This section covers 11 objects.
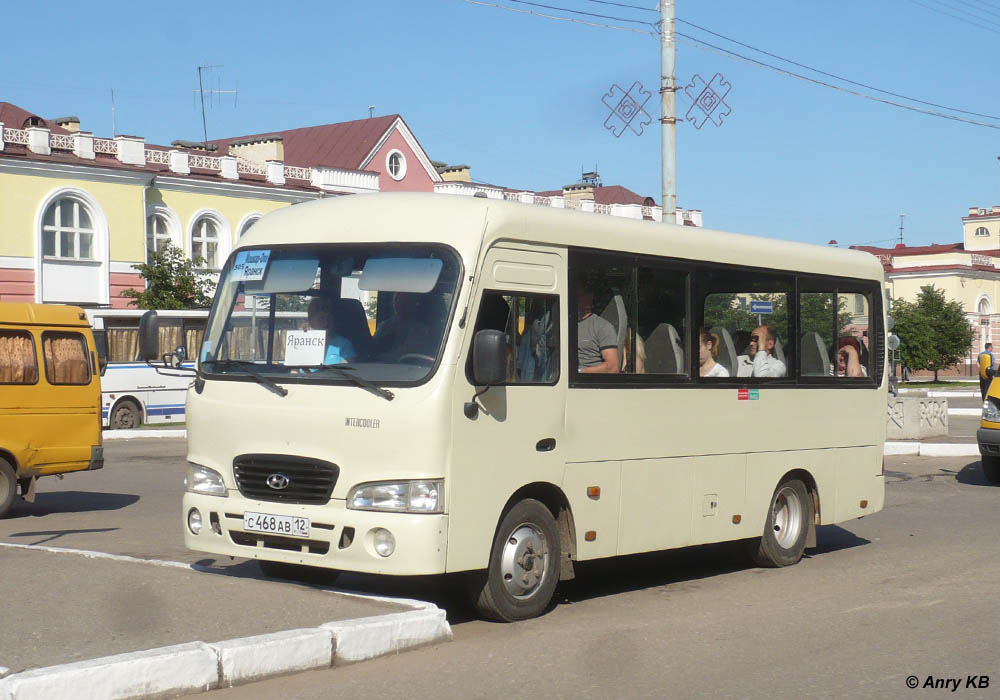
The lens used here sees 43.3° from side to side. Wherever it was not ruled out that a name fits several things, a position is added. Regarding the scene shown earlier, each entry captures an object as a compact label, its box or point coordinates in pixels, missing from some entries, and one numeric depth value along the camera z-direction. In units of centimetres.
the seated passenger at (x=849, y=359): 1179
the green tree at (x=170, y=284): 4219
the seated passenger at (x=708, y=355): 1001
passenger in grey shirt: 877
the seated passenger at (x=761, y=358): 1055
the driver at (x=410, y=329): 777
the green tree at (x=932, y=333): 6900
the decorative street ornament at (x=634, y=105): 1986
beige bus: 764
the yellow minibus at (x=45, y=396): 1428
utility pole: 1917
